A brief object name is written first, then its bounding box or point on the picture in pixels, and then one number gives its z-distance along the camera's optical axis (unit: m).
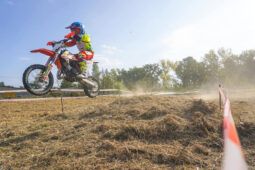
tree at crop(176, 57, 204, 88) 88.79
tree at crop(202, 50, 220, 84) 77.34
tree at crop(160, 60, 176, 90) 82.59
